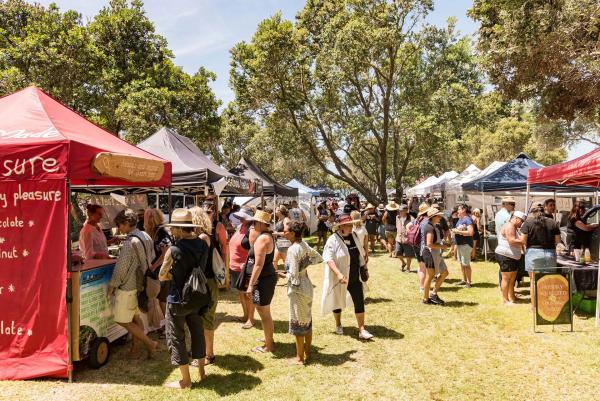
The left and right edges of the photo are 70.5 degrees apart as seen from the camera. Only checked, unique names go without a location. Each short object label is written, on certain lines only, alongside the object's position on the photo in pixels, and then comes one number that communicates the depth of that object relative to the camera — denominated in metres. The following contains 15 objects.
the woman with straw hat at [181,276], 4.23
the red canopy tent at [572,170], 6.47
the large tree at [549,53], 9.88
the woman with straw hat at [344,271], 5.77
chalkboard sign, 6.07
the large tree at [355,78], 18.88
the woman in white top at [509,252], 7.32
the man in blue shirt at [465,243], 9.23
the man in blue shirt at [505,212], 8.85
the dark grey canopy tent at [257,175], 14.59
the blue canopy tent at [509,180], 12.14
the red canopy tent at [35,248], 4.50
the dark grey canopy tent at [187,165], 8.61
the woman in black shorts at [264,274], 5.16
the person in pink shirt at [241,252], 6.84
